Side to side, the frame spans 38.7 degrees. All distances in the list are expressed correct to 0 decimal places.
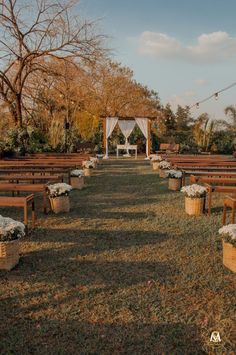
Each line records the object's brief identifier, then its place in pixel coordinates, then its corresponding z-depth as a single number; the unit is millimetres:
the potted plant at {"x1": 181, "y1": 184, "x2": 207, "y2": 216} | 5730
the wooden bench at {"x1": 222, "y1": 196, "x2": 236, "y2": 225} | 4801
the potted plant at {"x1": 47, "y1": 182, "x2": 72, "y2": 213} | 5789
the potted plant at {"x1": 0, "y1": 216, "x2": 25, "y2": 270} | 3396
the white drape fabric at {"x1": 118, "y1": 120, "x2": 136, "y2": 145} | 19734
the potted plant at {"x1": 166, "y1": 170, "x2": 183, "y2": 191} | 8117
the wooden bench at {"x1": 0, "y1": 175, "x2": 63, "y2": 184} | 6742
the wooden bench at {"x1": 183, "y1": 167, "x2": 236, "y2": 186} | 7707
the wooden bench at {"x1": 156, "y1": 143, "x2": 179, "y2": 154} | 21836
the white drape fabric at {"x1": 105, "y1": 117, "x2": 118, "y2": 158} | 18844
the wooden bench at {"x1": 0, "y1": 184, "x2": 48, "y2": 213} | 5707
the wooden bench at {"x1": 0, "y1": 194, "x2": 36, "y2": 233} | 4762
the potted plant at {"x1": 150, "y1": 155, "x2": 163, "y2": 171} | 13594
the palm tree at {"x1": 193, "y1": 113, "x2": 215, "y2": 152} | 25266
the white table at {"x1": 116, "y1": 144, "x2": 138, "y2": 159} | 20139
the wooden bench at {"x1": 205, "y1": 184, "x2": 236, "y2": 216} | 5686
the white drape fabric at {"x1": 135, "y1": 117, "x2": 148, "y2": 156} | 19000
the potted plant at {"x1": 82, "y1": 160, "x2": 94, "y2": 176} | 11062
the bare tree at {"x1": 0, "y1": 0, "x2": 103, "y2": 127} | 16672
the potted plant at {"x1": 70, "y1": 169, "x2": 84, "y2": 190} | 8562
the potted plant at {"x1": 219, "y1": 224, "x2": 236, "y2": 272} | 3428
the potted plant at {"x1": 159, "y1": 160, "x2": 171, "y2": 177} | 10336
